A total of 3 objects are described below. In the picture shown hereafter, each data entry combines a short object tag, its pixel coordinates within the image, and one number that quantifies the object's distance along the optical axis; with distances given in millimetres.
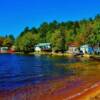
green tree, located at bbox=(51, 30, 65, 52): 68693
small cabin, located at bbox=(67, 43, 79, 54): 68207
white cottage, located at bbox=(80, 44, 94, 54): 59216
